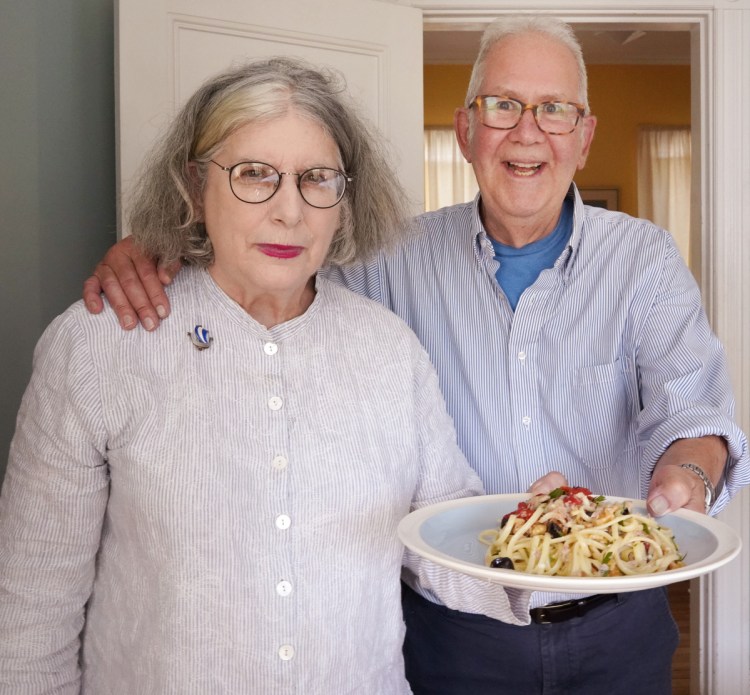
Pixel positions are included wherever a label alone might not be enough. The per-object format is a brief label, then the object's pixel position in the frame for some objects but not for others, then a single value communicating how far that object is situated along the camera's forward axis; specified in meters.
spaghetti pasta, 1.28
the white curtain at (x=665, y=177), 7.40
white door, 2.24
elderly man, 1.79
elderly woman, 1.28
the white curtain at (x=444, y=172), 7.48
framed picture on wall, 7.55
